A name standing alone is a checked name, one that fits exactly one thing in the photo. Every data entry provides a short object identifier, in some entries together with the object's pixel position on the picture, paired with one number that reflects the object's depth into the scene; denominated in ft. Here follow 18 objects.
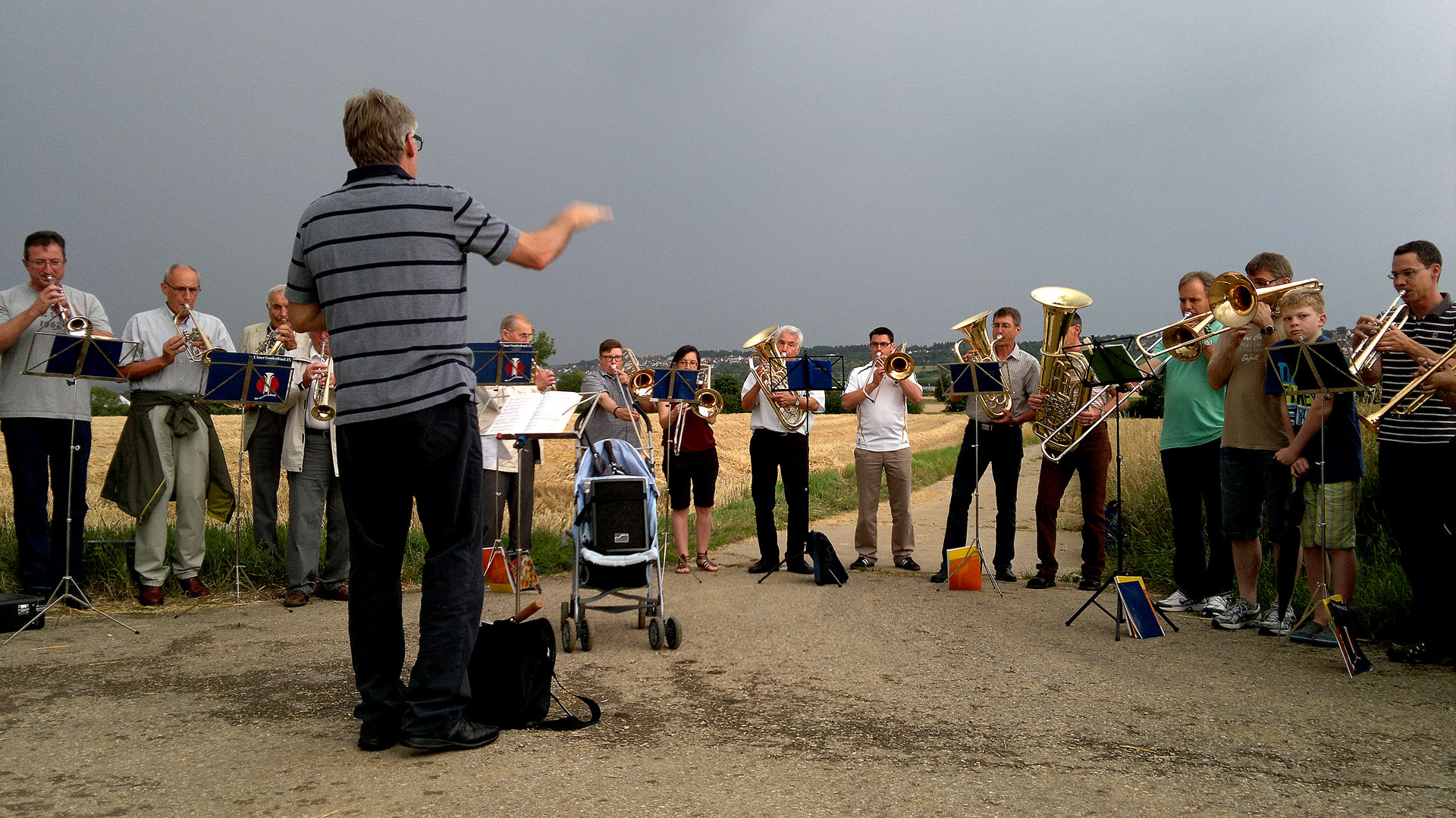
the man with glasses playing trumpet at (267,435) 24.93
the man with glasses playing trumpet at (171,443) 23.09
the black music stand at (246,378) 21.90
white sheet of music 21.09
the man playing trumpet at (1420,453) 17.49
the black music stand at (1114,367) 21.50
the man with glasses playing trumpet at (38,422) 21.99
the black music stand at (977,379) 25.89
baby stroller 20.74
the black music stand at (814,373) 27.81
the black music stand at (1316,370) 17.52
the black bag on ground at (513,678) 13.69
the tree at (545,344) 137.69
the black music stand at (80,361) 20.47
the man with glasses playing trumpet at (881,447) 29.96
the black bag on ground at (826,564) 26.66
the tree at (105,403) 104.17
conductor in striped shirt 12.23
